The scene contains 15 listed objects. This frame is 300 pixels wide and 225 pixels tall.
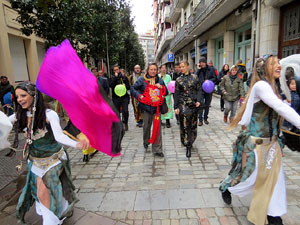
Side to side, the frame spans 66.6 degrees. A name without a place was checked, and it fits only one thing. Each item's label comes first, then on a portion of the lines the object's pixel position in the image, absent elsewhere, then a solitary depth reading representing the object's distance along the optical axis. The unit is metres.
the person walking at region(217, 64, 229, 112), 9.16
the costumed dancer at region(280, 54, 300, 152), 2.63
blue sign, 29.88
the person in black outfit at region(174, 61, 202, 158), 4.76
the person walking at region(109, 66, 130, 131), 7.08
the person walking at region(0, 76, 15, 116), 8.13
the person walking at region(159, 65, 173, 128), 7.43
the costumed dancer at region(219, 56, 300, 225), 2.31
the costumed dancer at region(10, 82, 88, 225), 2.31
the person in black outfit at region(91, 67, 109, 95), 6.64
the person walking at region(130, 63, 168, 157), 4.82
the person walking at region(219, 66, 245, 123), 6.82
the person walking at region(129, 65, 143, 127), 7.69
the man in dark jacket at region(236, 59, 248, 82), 8.52
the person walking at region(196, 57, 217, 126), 7.41
